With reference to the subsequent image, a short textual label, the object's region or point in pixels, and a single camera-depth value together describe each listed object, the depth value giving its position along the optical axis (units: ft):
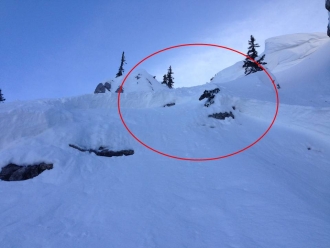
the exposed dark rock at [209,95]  56.84
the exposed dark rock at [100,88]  135.44
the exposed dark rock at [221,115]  51.52
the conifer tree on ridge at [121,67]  168.50
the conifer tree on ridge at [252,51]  108.27
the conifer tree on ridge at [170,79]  161.58
